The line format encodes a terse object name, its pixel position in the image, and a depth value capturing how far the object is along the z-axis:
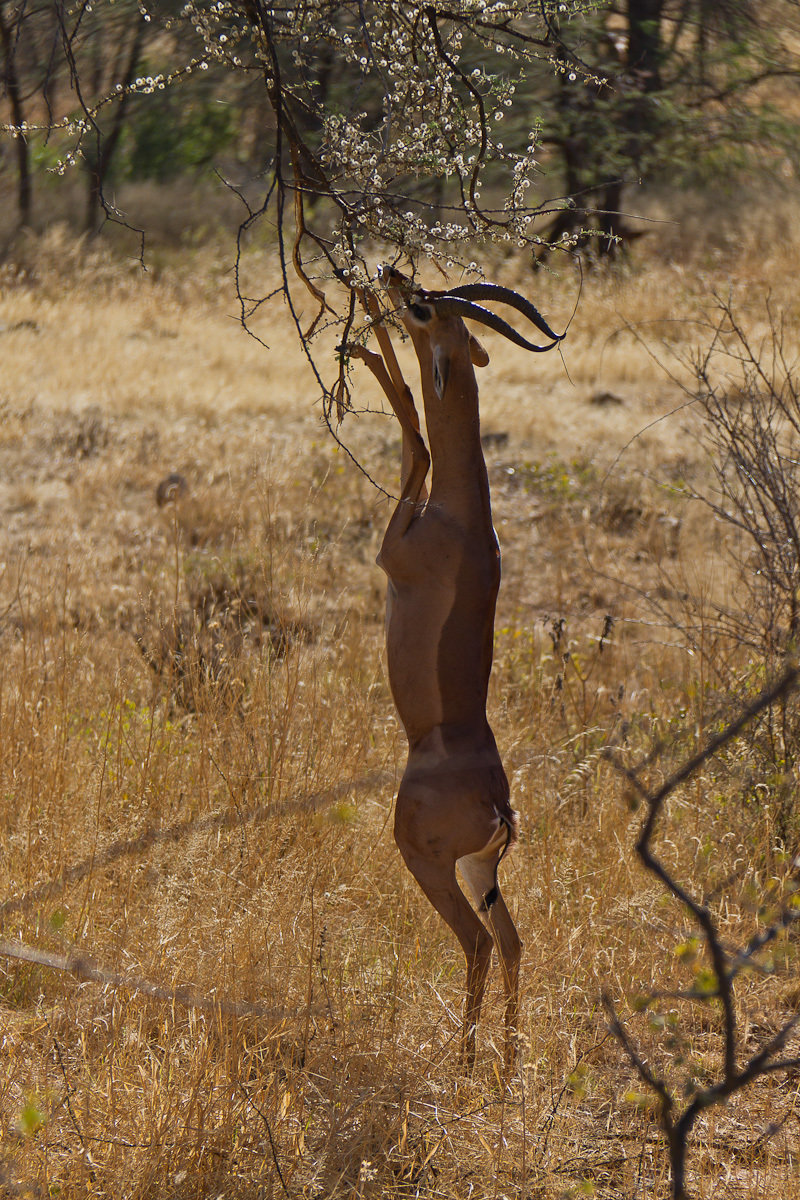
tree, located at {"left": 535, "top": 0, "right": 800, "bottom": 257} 45.59
